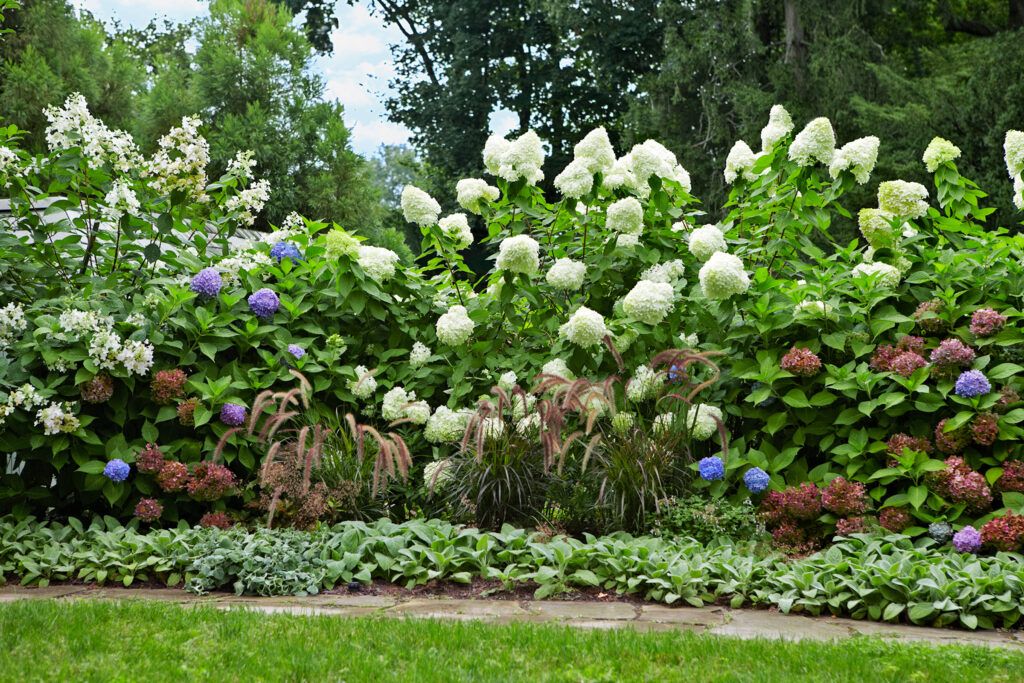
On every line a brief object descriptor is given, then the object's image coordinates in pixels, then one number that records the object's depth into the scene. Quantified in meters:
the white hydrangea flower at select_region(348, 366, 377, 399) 5.03
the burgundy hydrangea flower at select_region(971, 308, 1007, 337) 4.54
